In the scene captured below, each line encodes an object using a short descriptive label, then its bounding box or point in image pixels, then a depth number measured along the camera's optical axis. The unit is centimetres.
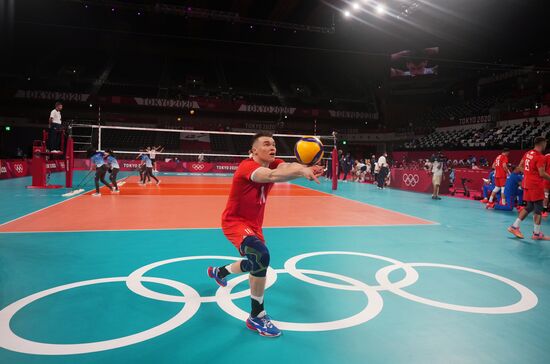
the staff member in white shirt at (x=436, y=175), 1392
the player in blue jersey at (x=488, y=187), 1251
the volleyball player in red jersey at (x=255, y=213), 279
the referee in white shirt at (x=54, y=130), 1201
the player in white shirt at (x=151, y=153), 1766
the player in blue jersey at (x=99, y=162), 1153
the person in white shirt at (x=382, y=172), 1813
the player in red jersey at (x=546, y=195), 1017
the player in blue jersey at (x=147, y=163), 1602
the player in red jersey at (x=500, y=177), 1086
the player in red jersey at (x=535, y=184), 654
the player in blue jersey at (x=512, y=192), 1077
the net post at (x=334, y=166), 1647
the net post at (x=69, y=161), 1297
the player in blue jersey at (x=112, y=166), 1237
